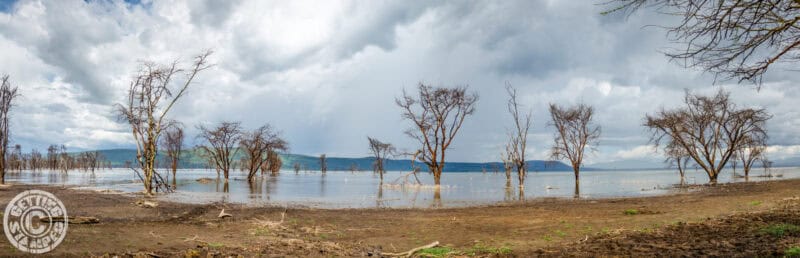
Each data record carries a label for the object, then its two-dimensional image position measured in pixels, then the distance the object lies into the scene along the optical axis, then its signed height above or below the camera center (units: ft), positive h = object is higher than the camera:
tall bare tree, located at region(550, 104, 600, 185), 138.00 +7.45
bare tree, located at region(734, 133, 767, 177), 158.99 -1.47
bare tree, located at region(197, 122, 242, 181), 181.68 +7.07
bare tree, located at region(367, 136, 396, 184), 227.81 +2.76
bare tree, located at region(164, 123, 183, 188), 183.30 +5.35
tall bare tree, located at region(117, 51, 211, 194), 83.82 +7.66
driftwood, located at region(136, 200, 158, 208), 58.62 -6.78
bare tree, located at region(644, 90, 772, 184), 125.29 +7.17
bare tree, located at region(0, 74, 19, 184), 105.29 +12.42
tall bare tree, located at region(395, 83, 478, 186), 132.87 +12.72
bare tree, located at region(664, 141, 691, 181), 145.18 -0.61
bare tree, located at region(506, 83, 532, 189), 129.70 +0.23
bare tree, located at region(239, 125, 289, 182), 185.48 +4.93
